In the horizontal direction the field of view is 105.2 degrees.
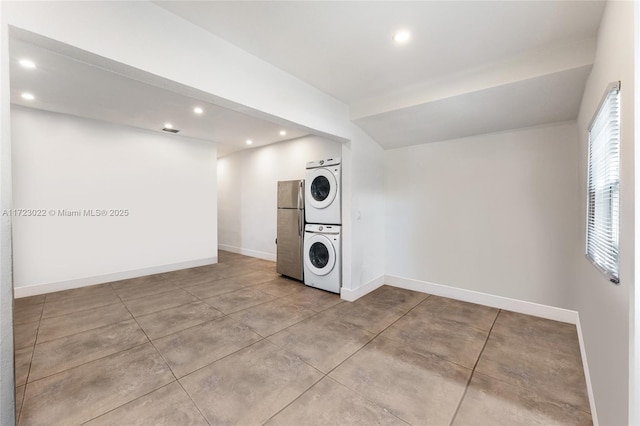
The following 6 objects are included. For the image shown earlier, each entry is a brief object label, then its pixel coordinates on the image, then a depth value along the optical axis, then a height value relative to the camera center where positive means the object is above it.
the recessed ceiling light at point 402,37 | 1.95 +1.41
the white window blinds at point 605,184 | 1.27 +0.16
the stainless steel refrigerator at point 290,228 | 4.25 -0.33
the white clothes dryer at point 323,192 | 3.67 +0.28
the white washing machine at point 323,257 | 3.63 -0.74
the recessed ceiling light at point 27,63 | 2.28 +1.41
